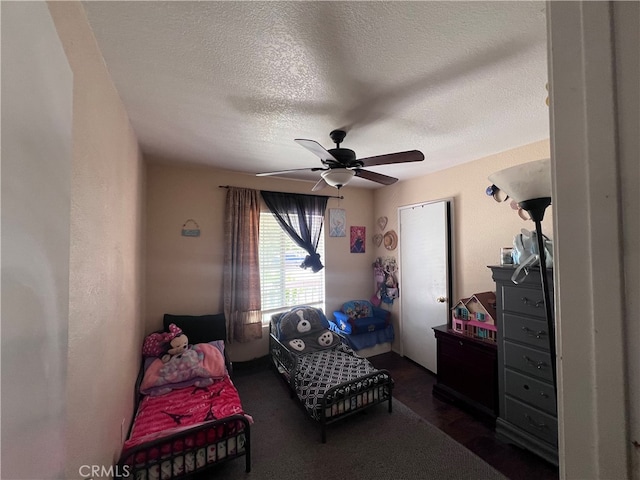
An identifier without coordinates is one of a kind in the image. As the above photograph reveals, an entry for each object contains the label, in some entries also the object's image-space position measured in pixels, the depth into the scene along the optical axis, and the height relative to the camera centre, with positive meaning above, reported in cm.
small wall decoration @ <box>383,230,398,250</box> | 377 +9
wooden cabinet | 219 -118
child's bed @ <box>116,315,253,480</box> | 155 -122
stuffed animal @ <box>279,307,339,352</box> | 295 -103
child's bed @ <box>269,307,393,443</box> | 216 -122
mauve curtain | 305 -28
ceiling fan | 178 +63
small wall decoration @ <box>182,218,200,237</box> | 295 +23
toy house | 230 -69
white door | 305 -40
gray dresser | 183 -96
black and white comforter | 217 -123
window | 337 -38
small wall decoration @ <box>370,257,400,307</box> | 376 -54
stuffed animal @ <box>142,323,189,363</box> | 241 -93
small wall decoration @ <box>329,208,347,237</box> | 383 +36
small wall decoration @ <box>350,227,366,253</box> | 400 +10
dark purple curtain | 338 +42
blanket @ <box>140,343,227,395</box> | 212 -109
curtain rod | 379 +75
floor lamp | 85 +20
